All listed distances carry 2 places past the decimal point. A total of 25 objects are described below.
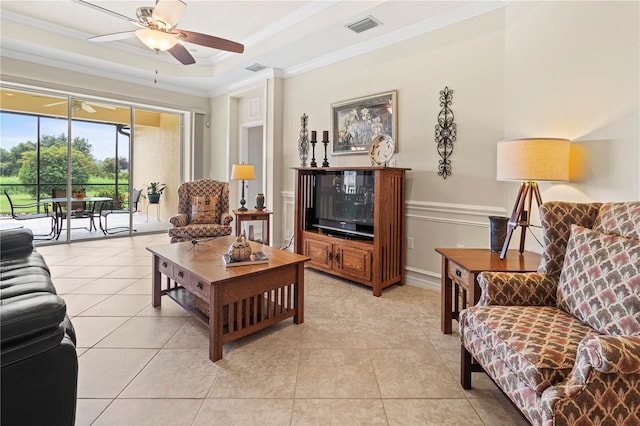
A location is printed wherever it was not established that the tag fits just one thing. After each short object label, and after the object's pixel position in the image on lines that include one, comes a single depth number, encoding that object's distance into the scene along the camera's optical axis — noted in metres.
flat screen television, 3.49
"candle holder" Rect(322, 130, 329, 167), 4.05
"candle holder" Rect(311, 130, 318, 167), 4.28
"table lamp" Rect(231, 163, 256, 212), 4.91
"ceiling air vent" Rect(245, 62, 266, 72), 4.95
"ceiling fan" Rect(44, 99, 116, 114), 5.30
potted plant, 6.72
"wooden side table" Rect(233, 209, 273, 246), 4.67
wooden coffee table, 2.10
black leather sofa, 1.02
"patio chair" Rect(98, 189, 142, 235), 6.04
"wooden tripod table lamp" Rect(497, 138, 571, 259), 2.11
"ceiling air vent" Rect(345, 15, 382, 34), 3.39
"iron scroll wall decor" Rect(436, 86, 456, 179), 3.31
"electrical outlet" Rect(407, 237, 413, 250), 3.67
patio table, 5.40
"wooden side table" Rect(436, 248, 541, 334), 2.00
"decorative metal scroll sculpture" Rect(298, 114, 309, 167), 4.82
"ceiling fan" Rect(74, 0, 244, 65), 2.55
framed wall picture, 3.76
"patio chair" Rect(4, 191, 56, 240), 5.10
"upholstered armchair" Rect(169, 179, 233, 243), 4.39
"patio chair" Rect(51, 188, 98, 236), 5.44
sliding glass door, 5.04
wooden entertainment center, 3.29
